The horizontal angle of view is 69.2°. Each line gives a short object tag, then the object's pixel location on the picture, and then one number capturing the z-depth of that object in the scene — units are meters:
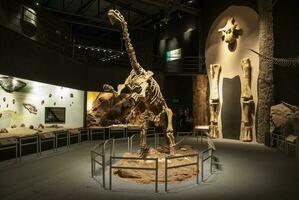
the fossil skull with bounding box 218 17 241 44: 9.46
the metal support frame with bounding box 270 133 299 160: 5.97
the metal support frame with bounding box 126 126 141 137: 10.32
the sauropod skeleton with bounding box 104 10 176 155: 5.15
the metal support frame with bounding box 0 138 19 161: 5.75
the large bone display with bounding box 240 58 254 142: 8.76
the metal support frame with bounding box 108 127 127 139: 9.87
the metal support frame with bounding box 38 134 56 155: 6.59
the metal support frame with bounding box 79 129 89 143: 8.84
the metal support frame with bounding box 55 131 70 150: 7.64
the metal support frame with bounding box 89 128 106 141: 9.29
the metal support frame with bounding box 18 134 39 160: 5.81
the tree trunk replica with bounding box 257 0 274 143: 8.30
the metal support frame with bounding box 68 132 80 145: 8.44
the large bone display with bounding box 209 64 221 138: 9.99
